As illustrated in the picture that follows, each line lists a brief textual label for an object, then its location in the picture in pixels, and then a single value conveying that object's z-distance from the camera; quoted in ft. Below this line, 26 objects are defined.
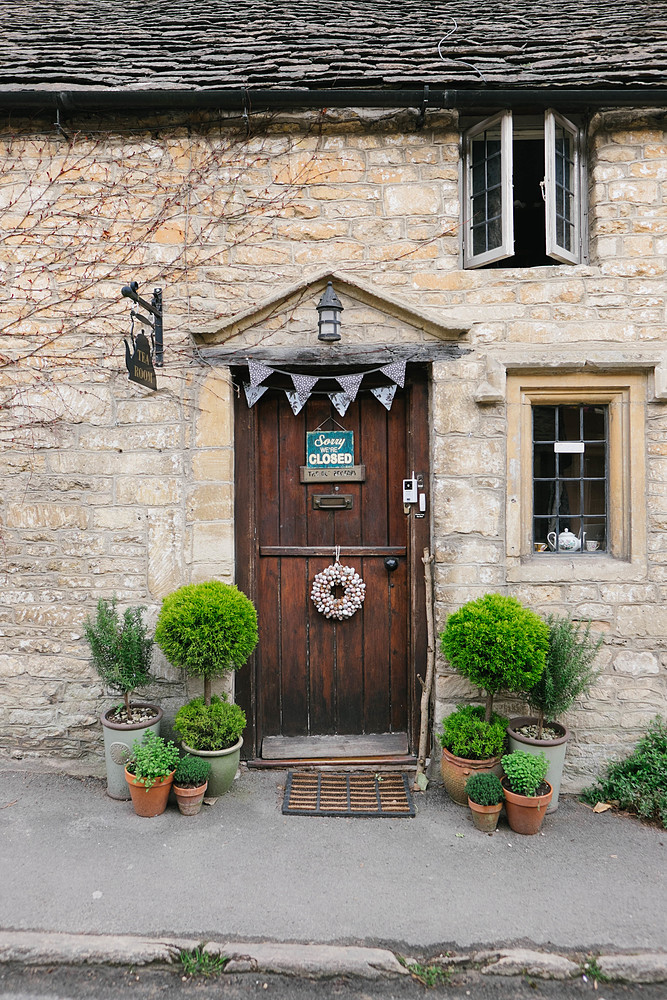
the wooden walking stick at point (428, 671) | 13.91
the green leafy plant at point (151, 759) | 12.19
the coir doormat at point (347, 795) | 12.75
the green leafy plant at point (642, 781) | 12.63
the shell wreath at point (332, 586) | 14.64
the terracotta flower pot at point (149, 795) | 12.27
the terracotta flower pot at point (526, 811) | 11.84
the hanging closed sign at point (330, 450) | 14.75
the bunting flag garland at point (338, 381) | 13.79
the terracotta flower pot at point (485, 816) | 11.96
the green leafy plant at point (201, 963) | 8.89
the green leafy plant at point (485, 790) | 11.94
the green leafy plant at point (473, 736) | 12.62
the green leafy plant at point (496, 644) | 11.94
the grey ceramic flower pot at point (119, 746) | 12.85
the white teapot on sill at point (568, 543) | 14.56
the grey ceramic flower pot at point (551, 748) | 12.60
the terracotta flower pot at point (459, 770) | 12.64
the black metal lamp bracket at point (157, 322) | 13.58
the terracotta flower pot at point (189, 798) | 12.40
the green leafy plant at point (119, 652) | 13.00
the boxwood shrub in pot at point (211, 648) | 12.30
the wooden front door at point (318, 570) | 14.69
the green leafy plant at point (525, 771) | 11.88
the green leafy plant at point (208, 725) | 12.91
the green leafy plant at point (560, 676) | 12.72
